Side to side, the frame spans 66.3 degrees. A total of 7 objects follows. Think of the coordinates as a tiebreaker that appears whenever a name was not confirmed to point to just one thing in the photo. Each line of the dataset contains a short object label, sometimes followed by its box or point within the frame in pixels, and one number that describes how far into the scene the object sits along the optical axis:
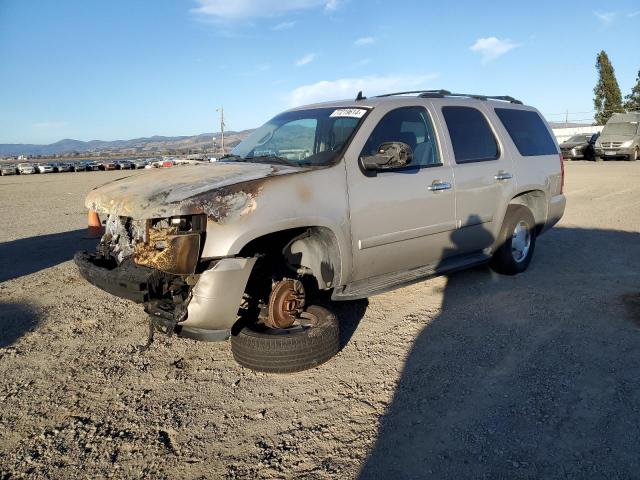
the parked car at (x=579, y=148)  28.28
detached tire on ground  3.40
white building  49.52
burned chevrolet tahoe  3.16
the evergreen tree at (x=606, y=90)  48.06
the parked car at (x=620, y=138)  25.11
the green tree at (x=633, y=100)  48.88
